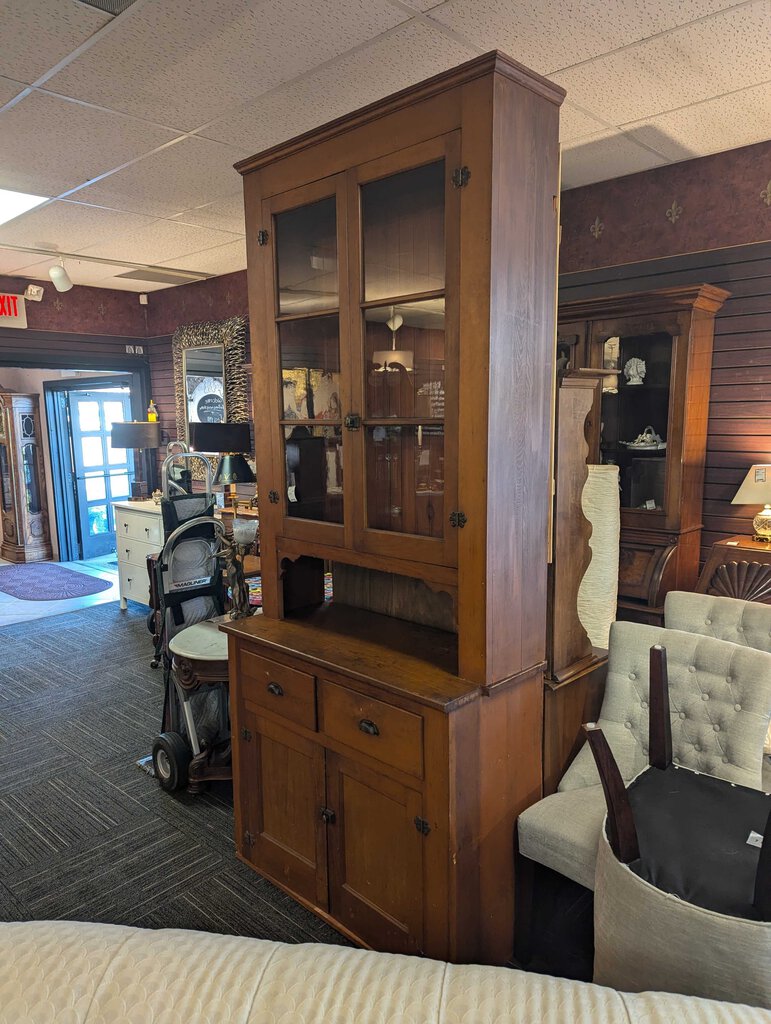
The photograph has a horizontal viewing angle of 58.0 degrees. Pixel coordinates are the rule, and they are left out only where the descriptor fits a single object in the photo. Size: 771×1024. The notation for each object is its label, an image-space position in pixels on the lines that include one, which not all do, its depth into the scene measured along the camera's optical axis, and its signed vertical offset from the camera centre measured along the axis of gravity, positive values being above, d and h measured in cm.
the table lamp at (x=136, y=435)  634 -21
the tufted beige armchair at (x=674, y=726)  183 -89
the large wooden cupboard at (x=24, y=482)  812 -80
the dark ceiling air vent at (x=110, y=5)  208 +122
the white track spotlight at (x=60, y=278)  502 +99
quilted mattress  96 -83
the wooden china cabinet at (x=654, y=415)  343 -5
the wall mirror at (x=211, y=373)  593 +34
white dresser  551 -105
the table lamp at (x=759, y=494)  328 -43
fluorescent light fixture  400 +124
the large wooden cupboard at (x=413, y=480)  169 -20
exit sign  596 +88
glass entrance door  818 -62
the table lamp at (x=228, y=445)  534 -26
